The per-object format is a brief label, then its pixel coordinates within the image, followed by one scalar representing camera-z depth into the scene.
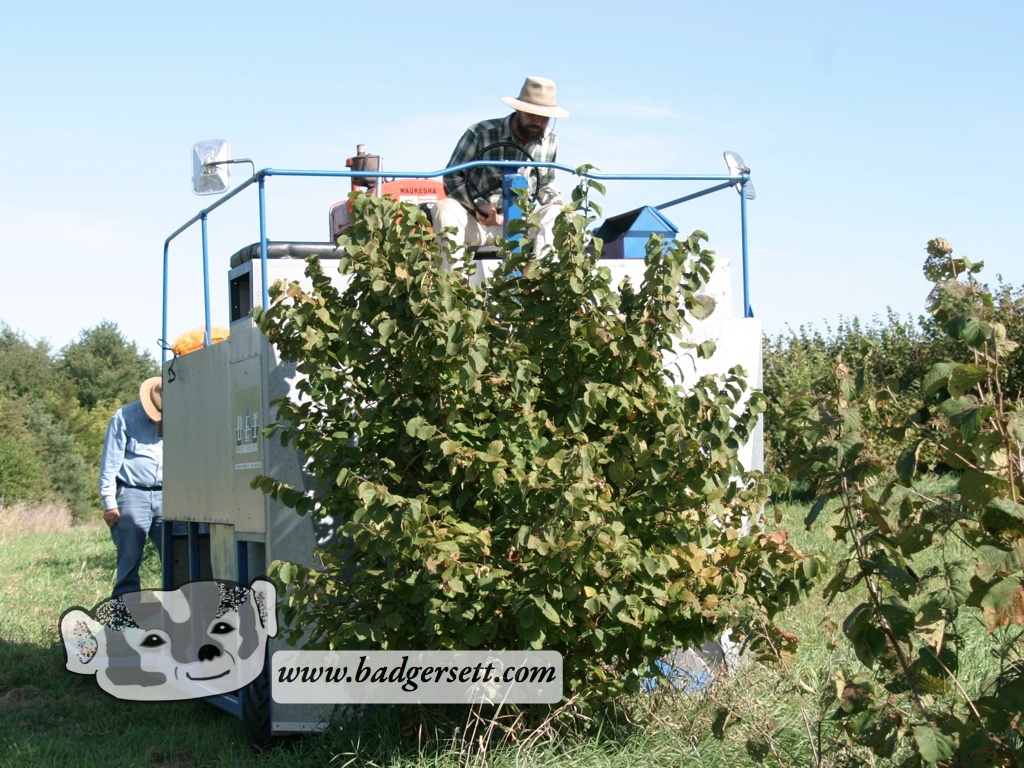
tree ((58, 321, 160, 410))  79.69
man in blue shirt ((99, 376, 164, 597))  9.96
